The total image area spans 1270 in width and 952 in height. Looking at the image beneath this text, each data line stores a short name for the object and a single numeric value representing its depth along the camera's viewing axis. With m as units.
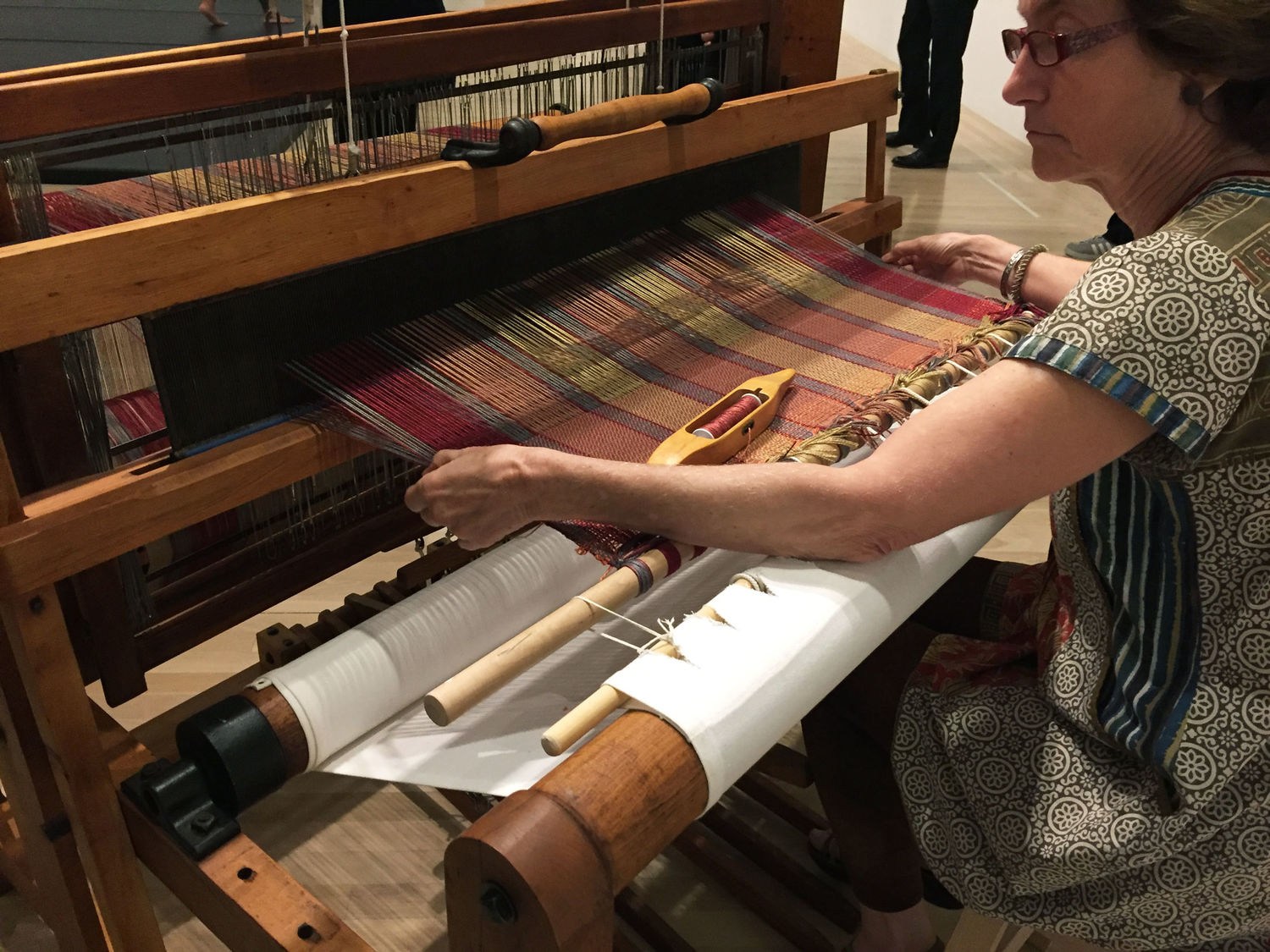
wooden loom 0.68
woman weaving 0.82
